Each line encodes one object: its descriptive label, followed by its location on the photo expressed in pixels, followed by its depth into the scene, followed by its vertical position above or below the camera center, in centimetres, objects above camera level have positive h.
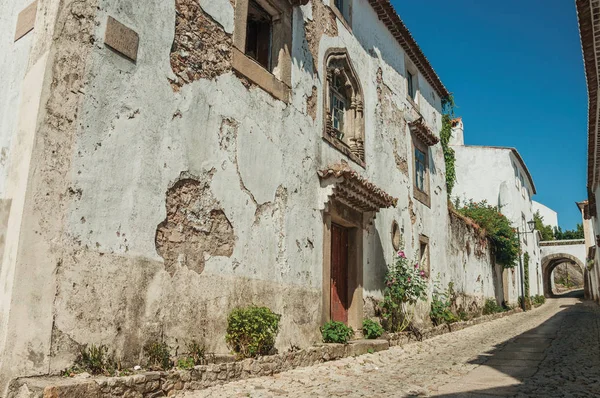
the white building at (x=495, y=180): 2544 +626
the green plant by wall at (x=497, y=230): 1880 +254
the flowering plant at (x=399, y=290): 945 +0
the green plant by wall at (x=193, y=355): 485 -76
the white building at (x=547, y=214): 5002 +858
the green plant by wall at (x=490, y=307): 1689 -53
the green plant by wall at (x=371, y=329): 868 -75
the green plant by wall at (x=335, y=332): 746 -71
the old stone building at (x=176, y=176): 397 +123
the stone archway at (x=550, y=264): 3673 +253
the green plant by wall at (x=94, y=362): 397 -70
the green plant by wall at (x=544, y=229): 4287 +612
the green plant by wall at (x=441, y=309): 1188 -46
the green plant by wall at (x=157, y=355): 455 -71
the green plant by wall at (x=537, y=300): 2718 -37
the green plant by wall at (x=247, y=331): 550 -54
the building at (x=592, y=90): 743 +438
